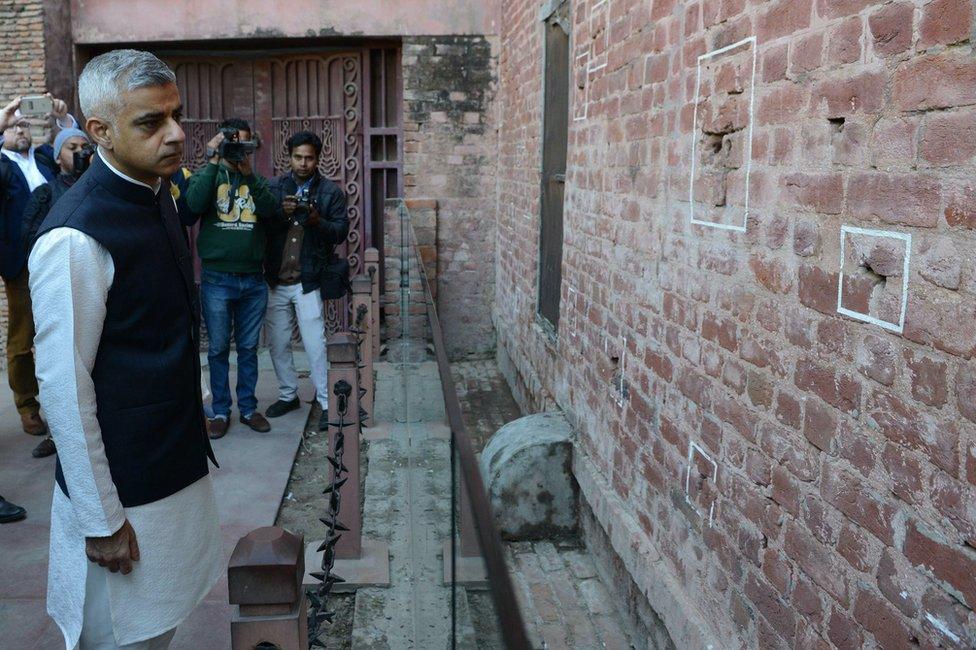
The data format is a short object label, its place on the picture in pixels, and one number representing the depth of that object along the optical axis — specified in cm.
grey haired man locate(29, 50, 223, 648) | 219
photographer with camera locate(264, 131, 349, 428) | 632
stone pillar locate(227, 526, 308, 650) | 181
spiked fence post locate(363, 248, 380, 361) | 761
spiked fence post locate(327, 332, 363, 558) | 416
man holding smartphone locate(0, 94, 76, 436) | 542
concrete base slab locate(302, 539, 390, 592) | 411
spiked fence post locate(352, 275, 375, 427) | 552
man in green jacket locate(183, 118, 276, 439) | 579
